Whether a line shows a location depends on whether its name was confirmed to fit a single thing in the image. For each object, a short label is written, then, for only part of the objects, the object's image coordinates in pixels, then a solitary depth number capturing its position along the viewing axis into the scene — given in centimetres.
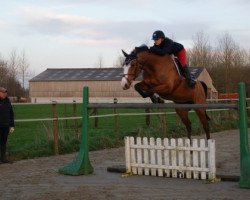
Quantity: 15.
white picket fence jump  738
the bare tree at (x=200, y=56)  6425
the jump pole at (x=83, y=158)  834
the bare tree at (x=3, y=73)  5740
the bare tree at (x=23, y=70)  7162
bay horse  735
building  7460
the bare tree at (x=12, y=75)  6475
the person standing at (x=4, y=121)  991
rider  803
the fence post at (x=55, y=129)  1146
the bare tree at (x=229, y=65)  5547
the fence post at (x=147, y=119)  1767
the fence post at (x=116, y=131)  1368
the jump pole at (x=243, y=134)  670
